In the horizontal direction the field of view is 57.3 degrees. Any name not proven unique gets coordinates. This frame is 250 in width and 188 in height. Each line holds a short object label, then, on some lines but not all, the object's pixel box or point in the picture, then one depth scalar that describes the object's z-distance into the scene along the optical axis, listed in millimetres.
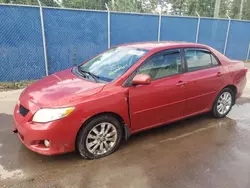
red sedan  2943
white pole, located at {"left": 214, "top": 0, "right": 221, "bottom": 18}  13594
